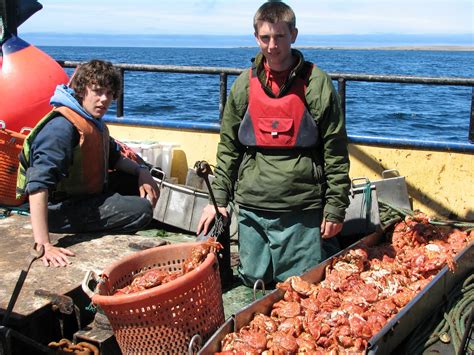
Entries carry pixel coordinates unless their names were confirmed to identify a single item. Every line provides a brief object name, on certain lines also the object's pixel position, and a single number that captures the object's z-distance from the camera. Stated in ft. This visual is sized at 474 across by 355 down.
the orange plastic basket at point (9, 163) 17.80
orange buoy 20.06
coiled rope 12.74
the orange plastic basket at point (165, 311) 10.39
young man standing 13.89
